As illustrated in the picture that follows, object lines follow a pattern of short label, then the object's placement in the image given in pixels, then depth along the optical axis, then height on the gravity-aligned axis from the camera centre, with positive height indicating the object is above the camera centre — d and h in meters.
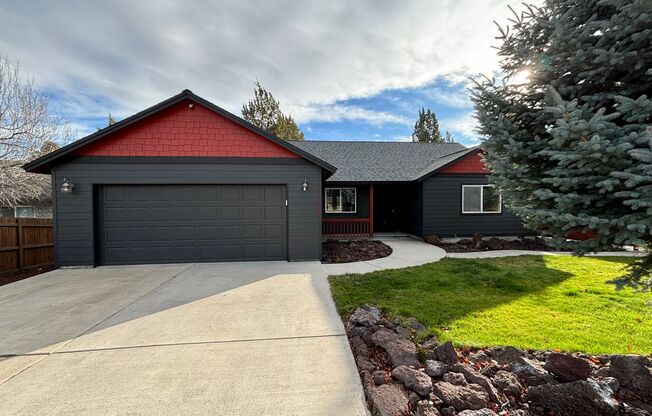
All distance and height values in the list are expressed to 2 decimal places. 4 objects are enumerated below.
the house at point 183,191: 6.95 +0.35
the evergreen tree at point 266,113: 25.23 +8.87
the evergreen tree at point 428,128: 35.84 +10.52
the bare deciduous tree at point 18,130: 8.42 +2.55
